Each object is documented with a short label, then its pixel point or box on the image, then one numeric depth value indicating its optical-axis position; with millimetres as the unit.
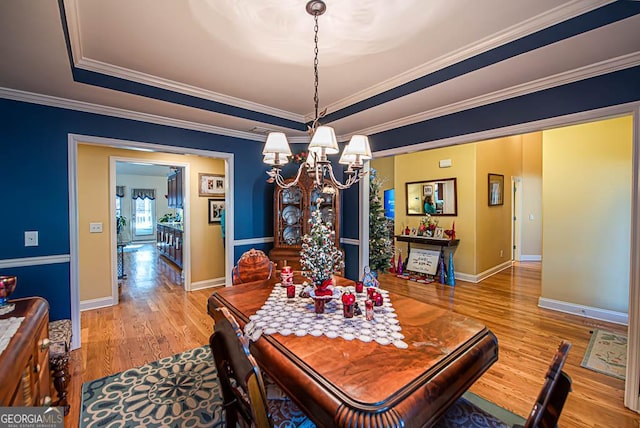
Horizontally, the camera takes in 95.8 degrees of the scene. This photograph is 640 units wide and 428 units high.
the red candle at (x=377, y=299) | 1771
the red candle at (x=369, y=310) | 1612
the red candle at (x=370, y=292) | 1741
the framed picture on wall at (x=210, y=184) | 4984
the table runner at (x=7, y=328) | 1234
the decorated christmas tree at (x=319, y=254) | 1792
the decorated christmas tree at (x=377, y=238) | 5121
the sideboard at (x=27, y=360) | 1098
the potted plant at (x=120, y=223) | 5977
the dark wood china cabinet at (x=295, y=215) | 3977
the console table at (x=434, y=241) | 5305
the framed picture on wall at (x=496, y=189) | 5598
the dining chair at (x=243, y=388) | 979
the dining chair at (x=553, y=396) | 881
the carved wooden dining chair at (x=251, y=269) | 2654
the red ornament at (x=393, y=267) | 6035
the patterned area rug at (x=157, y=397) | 1958
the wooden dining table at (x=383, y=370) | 975
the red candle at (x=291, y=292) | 1989
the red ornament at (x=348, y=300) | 1627
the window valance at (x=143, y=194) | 10734
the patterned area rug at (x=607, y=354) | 2521
